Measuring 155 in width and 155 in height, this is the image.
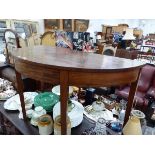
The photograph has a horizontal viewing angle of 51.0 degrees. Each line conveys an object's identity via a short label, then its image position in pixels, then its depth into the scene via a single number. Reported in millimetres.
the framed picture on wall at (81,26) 3929
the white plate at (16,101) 1491
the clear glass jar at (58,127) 1089
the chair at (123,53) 2802
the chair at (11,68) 2242
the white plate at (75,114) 1247
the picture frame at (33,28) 3361
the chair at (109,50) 3116
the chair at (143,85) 2321
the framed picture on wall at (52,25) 3647
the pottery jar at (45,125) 1164
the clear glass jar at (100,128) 1154
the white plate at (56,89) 1737
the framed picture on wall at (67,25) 3875
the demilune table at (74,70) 789
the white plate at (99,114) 1534
